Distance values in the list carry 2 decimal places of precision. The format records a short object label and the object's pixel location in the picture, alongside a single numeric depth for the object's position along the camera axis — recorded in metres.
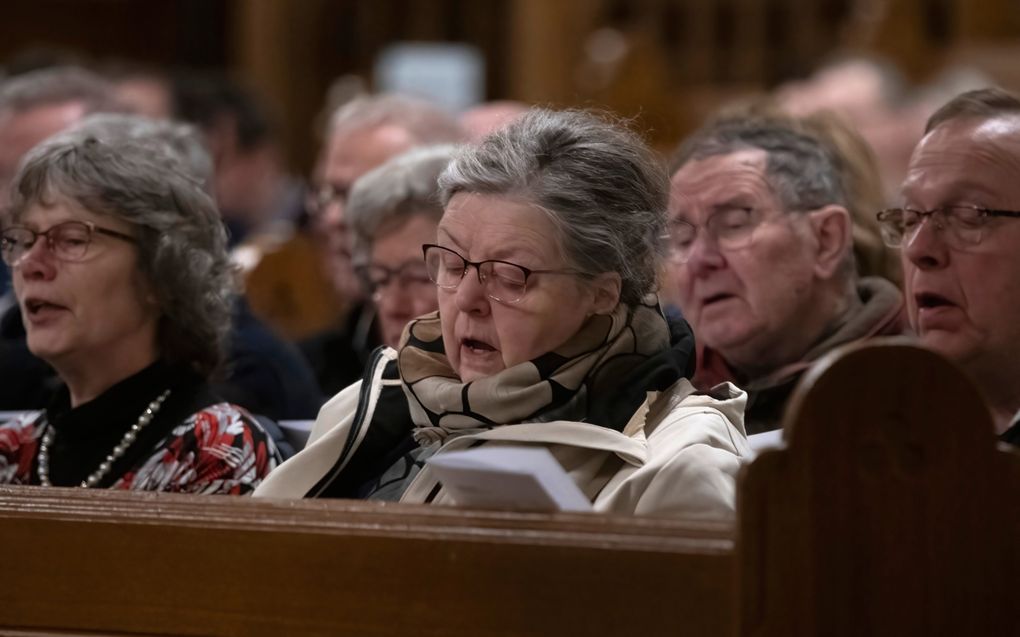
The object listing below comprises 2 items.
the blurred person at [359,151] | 8.32
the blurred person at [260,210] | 10.20
